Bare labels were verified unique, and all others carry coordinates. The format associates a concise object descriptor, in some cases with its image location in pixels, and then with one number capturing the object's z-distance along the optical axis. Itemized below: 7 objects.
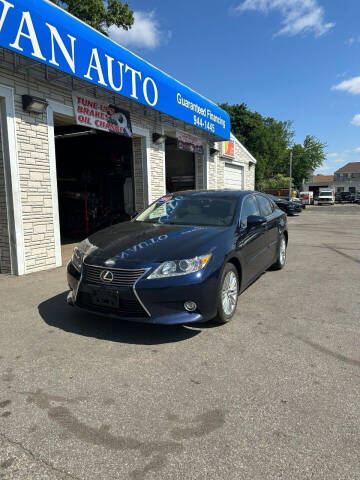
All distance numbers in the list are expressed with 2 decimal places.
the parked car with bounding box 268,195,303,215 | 23.11
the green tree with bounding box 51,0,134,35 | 19.00
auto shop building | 5.61
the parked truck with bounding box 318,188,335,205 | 43.84
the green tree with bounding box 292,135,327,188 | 70.88
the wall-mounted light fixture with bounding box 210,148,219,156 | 13.41
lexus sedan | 3.27
